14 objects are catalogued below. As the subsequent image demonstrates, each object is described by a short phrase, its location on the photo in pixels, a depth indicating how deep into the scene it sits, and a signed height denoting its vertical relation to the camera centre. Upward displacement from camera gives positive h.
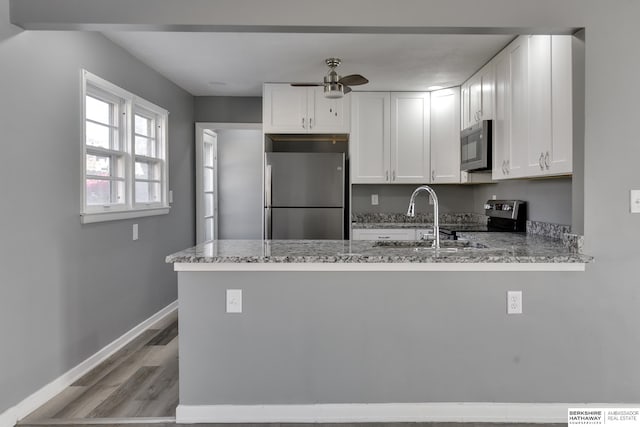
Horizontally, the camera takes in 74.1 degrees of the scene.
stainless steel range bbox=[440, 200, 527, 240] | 3.47 -0.09
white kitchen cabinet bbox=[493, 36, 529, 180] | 2.81 +0.69
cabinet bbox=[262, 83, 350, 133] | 4.20 +0.99
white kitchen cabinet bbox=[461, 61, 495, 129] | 3.42 +0.99
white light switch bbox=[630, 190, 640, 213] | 2.12 +0.04
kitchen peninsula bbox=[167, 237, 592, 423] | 2.14 -0.66
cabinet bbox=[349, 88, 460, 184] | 4.39 +0.73
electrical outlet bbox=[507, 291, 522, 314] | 2.13 -0.47
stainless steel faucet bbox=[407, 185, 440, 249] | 2.39 -0.04
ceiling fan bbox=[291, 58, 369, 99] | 3.17 +0.95
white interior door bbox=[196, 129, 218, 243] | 4.84 +0.30
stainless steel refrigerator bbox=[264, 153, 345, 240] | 4.18 +0.14
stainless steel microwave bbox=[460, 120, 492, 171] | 3.42 +0.53
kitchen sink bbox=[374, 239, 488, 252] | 2.61 -0.23
